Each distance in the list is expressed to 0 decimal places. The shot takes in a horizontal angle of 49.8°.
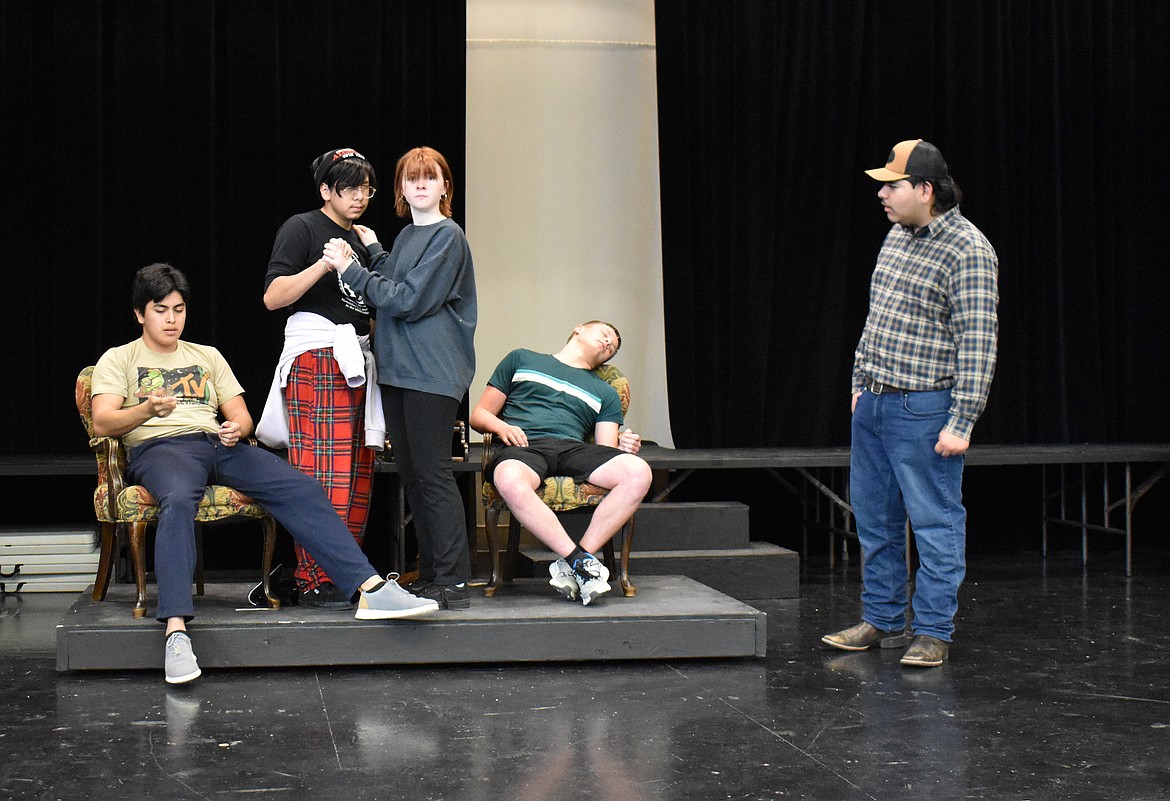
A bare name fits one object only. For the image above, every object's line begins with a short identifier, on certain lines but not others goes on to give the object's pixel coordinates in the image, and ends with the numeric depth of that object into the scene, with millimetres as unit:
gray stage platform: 3482
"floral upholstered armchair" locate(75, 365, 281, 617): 3668
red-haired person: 3486
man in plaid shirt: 3426
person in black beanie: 3629
